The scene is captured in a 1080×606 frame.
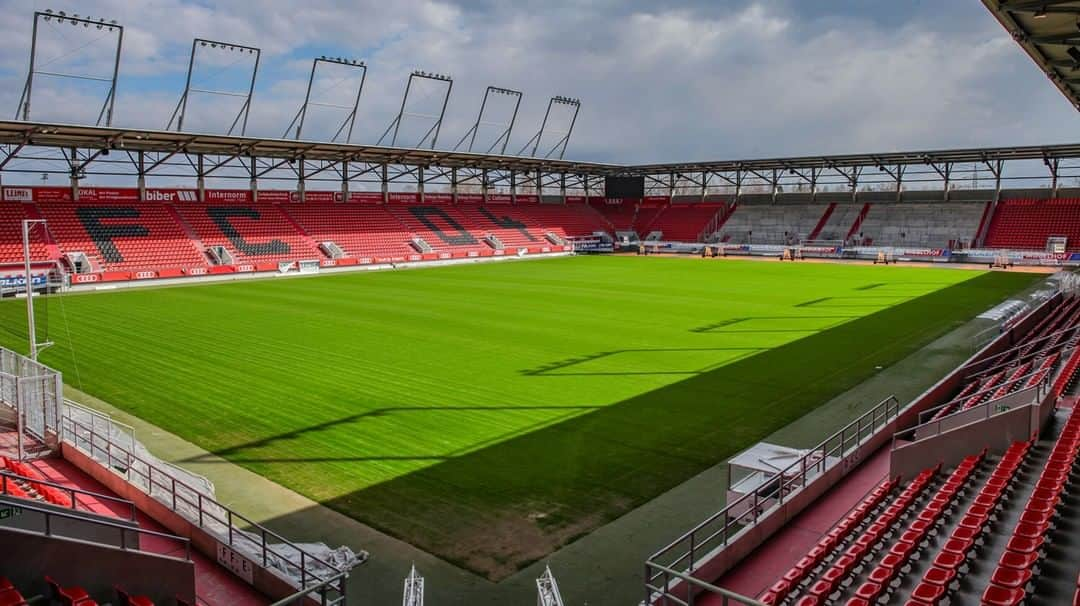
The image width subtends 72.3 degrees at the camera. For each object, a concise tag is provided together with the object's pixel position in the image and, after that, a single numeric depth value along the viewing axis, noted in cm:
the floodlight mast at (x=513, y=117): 5507
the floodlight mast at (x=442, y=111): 5009
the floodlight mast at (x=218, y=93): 3969
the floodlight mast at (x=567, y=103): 6222
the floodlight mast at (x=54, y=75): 3409
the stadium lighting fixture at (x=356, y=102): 4509
